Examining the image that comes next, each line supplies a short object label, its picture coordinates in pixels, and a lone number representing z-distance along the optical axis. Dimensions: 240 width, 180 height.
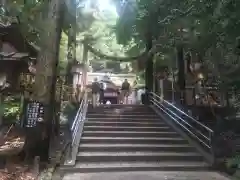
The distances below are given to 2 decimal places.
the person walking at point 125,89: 11.25
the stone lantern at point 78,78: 9.54
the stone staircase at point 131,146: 5.14
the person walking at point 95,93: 8.94
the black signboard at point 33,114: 5.12
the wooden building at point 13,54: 6.29
